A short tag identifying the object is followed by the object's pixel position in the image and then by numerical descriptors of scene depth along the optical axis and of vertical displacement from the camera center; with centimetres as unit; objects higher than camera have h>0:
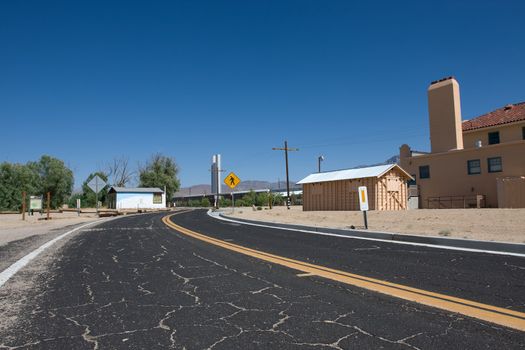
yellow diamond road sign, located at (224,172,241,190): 3381 +206
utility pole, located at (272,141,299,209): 4778 +630
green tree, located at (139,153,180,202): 8381 +622
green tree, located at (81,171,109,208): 8025 +223
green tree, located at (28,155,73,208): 7131 +561
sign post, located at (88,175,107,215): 3258 +184
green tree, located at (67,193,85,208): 7644 +125
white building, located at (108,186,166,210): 6338 +126
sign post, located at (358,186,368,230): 1346 +9
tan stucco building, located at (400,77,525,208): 2662 +294
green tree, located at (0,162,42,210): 5959 +372
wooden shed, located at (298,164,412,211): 2847 +93
